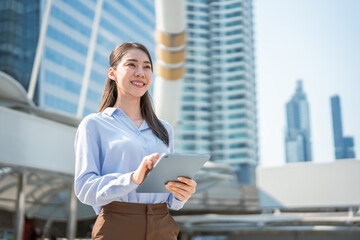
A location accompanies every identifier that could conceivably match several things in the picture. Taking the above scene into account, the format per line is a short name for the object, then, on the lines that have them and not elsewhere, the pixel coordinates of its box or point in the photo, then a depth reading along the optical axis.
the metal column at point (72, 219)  13.73
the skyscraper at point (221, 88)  98.56
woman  1.58
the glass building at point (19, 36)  50.28
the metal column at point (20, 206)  11.74
